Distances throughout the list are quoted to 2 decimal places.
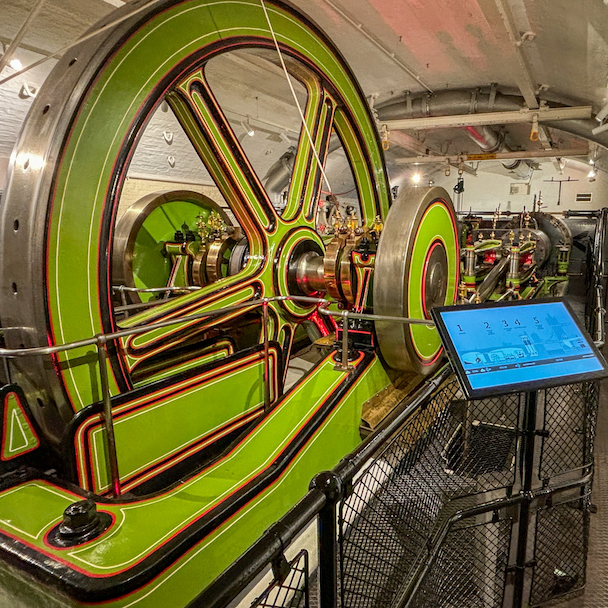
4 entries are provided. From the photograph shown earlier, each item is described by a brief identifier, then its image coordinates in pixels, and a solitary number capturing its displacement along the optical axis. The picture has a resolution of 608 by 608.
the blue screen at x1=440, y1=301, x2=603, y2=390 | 1.41
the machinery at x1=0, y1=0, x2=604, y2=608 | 1.28
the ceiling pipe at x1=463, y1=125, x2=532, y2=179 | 8.48
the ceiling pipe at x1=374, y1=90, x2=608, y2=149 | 6.40
